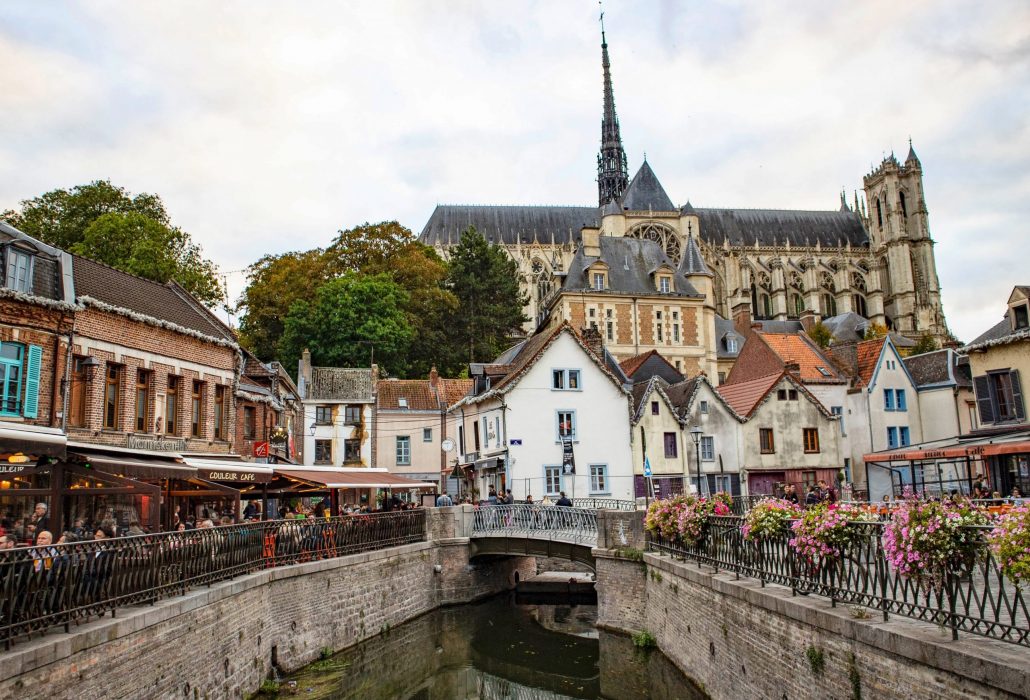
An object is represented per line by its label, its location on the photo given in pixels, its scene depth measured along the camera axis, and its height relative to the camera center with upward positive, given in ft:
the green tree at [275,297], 180.96 +42.20
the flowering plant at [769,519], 38.22 -1.83
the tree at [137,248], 130.11 +39.91
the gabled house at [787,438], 125.80 +6.21
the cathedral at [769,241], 311.06 +96.57
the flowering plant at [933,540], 25.80 -2.00
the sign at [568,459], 111.86 +3.45
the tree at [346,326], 161.17 +31.79
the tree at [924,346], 248.07 +40.15
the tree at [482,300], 201.26 +47.96
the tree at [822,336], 255.70 +43.60
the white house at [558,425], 113.50 +8.34
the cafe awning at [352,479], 66.03 +0.99
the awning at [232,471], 54.75 +1.52
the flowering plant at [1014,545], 22.58 -1.97
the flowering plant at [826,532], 32.76 -2.14
